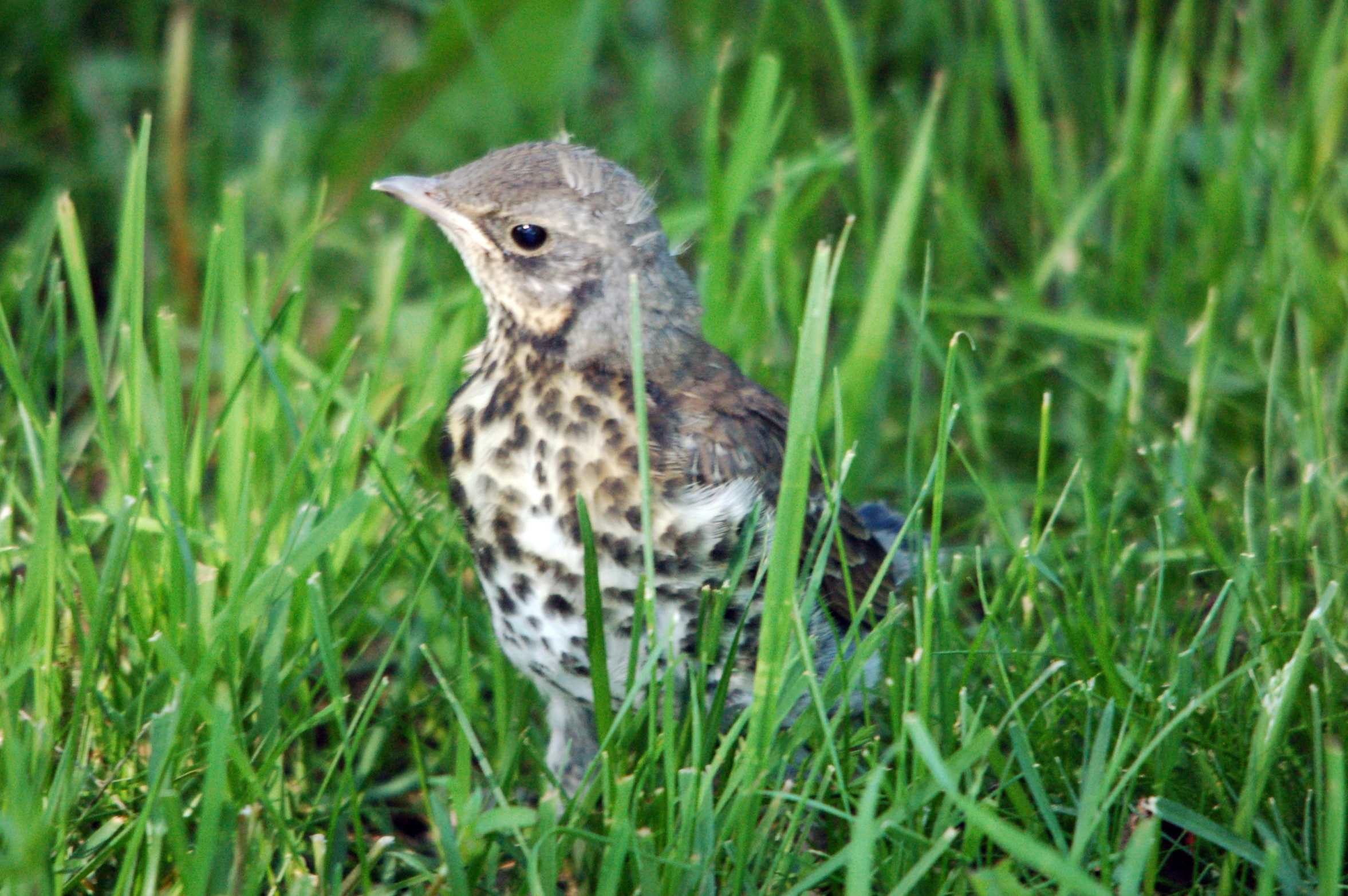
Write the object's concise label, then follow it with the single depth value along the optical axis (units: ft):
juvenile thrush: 15.40
